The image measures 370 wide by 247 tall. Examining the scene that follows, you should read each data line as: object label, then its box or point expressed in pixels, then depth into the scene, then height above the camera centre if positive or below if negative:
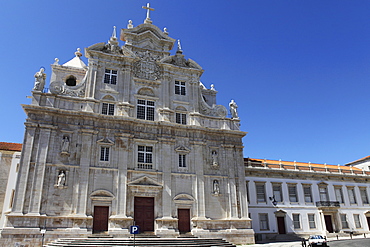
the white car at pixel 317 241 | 23.60 -1.13
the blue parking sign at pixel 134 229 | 19.62 -0.01
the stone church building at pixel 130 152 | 25.89 +6.85
